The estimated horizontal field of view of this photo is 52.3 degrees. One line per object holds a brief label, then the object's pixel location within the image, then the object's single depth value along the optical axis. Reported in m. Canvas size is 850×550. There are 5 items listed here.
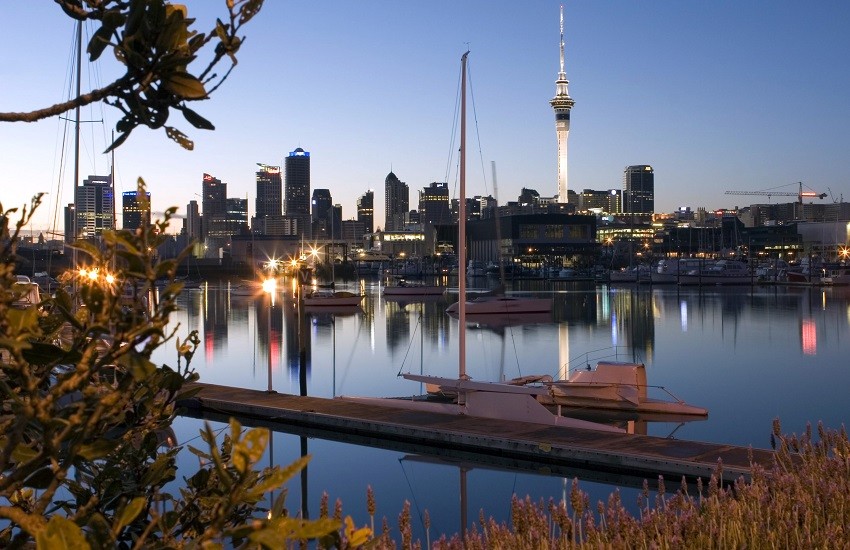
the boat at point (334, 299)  85.62
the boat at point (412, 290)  105.12
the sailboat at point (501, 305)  74.12
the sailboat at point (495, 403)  21.84
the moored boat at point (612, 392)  26.36
